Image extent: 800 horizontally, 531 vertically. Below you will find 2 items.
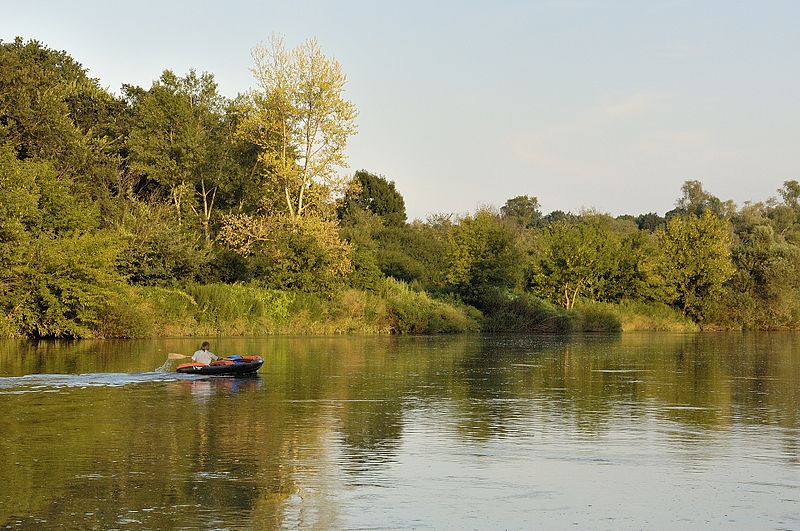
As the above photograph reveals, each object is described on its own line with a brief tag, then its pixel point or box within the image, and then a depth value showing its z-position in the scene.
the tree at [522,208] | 167.25
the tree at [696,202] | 152.50
